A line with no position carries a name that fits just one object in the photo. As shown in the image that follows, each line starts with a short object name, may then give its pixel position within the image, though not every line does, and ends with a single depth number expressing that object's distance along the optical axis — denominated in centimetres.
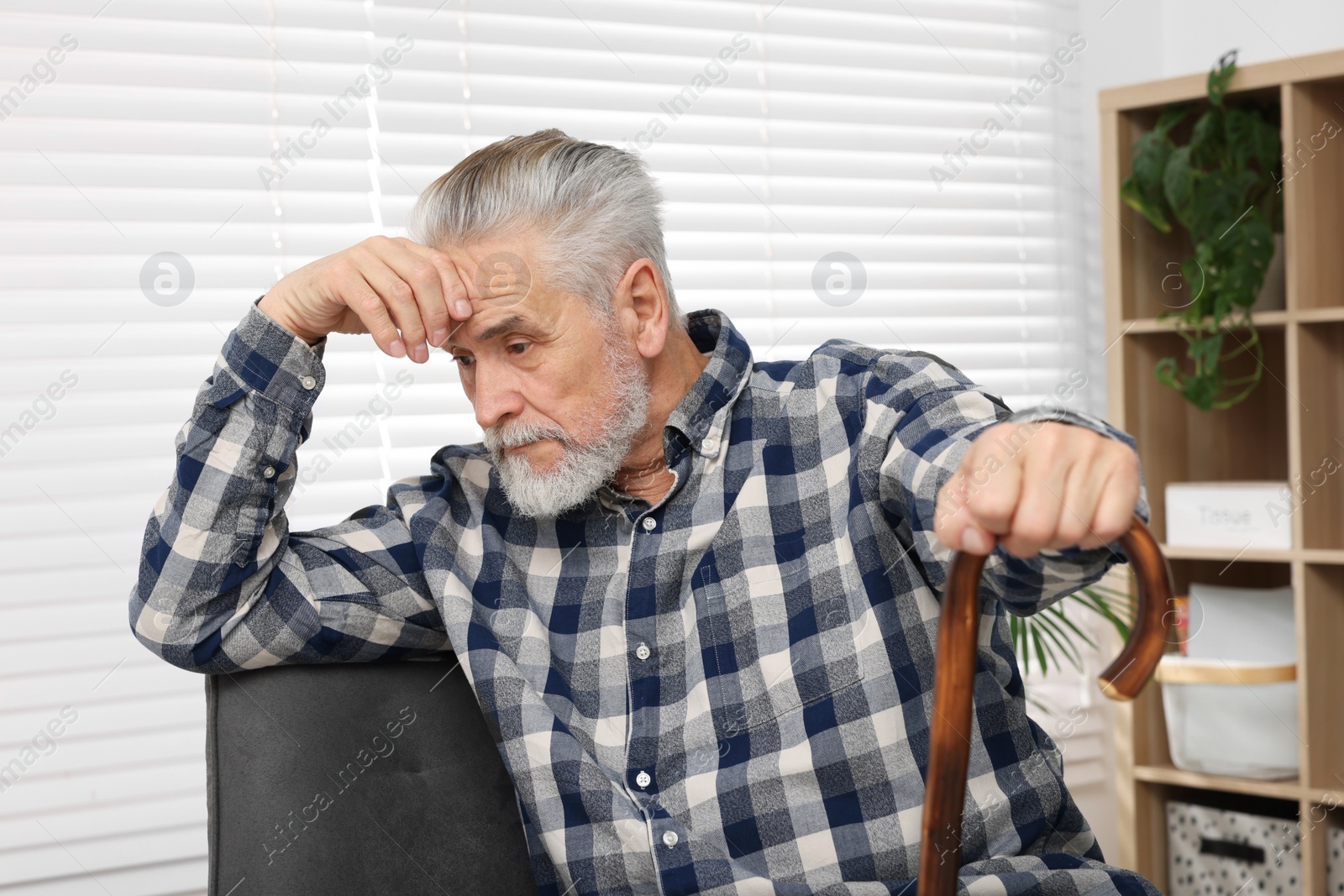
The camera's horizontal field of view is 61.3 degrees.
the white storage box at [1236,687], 202
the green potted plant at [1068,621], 188
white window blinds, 166
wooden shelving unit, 197
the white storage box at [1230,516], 201
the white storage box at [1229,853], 205
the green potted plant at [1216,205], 201
